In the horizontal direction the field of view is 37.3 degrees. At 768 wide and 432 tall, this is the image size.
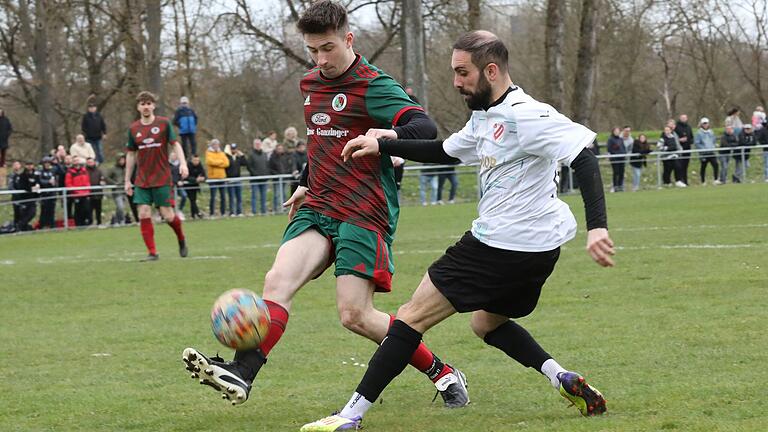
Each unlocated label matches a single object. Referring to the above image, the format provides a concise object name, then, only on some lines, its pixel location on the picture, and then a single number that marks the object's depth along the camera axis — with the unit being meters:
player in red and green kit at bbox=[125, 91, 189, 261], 14.22
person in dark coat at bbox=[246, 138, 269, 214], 26.48
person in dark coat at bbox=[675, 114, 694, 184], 31.00
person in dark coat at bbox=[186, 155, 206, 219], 25.67
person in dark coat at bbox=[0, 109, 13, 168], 28.38
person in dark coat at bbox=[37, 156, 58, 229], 23.58
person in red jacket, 23.99
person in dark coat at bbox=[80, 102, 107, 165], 27.91
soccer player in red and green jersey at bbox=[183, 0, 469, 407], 5.58
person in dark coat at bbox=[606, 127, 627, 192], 30.22
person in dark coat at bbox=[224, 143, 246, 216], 26.28
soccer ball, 5.24
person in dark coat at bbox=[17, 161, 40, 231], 23.23
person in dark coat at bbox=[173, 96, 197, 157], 27.25
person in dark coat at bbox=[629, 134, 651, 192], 30.25
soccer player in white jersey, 4.92
